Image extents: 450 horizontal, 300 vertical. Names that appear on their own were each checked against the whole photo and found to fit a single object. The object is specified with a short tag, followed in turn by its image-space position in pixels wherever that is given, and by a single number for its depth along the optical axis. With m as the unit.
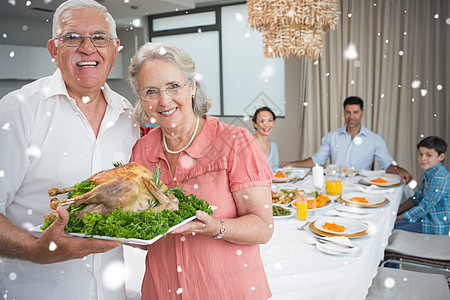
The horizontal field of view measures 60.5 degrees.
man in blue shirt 4.57
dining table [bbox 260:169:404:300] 1.85
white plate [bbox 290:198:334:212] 2.87
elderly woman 1.37
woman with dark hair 4.56
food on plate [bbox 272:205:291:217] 2.71
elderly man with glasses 1.38
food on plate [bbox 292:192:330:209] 2.92
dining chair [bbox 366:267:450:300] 2.38
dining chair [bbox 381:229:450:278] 2.96
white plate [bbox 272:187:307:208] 2.91
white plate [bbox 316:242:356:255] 2.04
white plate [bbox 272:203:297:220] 2.65
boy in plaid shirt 3.50
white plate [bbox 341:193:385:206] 3.02
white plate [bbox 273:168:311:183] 3.79
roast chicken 1.21
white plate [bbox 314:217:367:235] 2.32
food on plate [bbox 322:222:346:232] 2.31
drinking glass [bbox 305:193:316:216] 2.73
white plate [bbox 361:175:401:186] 3.62
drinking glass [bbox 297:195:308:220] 2.67
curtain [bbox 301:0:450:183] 5.07
